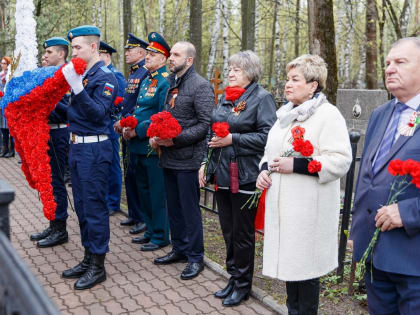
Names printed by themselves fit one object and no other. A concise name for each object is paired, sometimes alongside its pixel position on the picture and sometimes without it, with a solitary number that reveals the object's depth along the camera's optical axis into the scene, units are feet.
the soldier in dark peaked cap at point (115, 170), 21.31
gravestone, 24.61
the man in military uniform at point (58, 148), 16.93
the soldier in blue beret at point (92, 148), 13.65
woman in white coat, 9.64
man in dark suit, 7.60
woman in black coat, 12.04
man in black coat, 14.17
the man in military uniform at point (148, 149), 16.19
